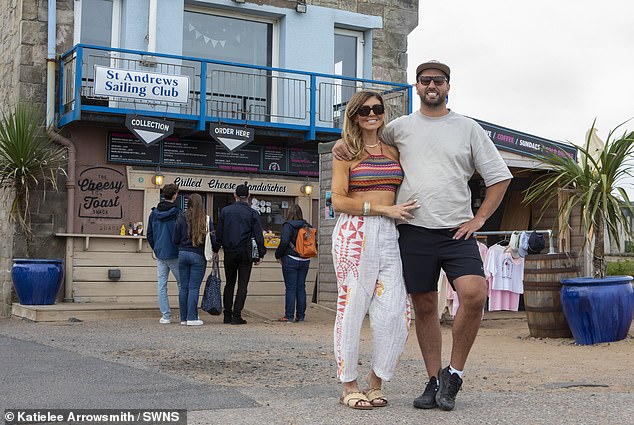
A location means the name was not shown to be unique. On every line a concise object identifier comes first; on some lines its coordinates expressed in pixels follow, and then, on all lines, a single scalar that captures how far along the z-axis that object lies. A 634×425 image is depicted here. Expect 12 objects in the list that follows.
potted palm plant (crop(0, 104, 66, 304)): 12.85
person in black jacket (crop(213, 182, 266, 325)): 11.26
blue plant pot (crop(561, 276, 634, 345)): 8.72
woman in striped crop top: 4.81
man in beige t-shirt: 4.76
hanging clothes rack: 10.12
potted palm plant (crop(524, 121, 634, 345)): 8.74
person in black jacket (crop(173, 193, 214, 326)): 10.92
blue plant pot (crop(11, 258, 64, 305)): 12.80
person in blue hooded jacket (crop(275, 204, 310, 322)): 11.82
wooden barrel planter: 9.30
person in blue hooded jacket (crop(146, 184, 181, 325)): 11.20
